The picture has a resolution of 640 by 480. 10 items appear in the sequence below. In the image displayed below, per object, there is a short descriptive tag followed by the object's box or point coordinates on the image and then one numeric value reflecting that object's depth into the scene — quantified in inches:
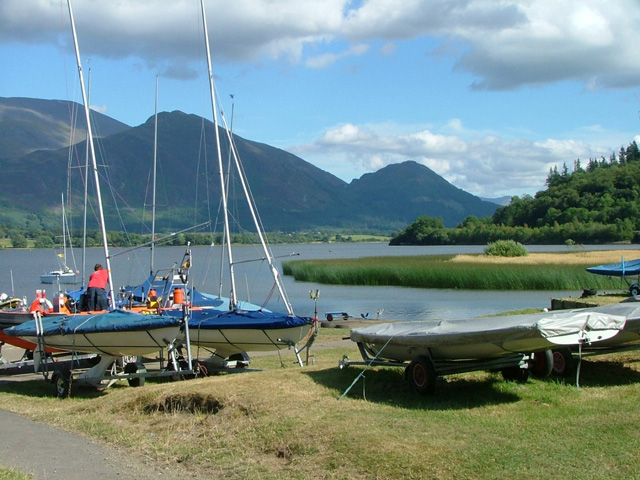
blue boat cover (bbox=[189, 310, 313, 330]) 641.6
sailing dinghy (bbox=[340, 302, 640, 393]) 410.0
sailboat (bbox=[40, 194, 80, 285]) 3010.3
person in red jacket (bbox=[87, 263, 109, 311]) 827.4
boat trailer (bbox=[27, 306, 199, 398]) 578.2
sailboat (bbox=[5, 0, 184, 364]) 569.3
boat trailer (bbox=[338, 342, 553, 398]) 438.9
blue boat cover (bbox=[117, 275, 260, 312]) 1074.1
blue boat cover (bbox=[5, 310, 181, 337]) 567.2
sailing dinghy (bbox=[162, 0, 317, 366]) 642.8
